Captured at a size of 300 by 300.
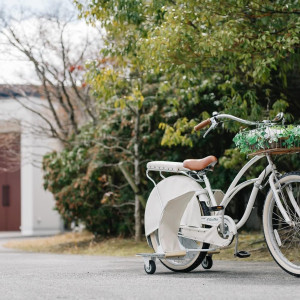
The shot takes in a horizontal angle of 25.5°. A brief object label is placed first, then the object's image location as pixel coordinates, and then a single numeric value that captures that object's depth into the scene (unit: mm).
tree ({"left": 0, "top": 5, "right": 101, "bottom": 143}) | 16655
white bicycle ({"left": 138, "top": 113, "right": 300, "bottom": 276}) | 6078
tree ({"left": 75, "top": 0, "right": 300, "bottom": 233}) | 8711
